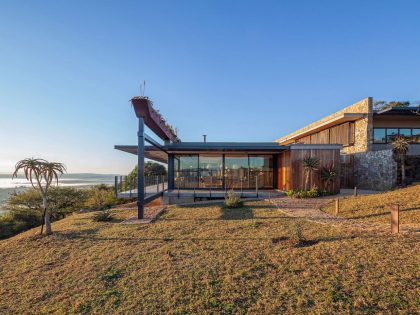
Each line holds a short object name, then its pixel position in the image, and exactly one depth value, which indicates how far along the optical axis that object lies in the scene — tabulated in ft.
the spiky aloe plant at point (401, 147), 39.07
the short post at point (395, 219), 16.85
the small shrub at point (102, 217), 28.07
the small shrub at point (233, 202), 31.86
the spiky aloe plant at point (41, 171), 23.31
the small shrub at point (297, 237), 16.85
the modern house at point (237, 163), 42.75
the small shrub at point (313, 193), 38.50
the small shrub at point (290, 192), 40.12
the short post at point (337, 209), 25.99
